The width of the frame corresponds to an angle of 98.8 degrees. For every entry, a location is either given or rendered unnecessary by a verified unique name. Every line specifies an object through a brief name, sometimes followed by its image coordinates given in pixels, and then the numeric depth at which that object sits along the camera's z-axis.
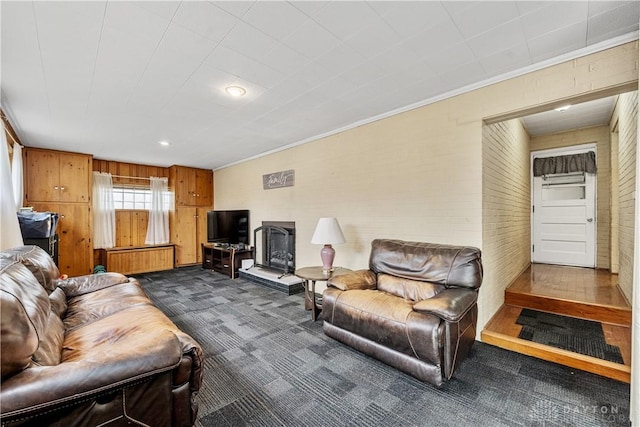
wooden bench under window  5.63
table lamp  3.28
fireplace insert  4.78
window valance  4.63
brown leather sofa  0.98
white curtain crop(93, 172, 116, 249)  5.61
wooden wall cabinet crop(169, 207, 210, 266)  6.55
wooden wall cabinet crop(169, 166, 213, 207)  6.57
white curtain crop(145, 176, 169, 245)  6.30
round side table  3.11
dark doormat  2.26
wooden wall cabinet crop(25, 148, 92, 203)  4.79
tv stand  5.34
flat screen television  5.82
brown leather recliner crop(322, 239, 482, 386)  1.94
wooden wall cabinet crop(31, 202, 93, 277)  5.05
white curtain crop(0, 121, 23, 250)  2.67
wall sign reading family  4.80
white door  4.73
